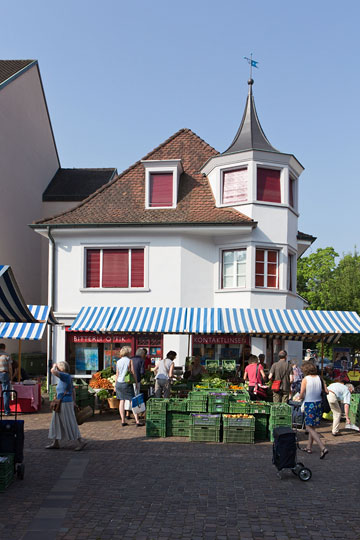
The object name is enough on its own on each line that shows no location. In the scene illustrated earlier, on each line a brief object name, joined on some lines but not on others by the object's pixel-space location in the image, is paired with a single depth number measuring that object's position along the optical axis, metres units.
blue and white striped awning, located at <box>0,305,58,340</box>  17.62
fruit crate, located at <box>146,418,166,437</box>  12.91
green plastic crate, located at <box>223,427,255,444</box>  12.26
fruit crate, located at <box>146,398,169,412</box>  12.92
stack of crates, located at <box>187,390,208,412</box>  12.98
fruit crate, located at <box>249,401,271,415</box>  12.69
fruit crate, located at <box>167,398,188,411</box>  12.95
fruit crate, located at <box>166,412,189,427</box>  12.99
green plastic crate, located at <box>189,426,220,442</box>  12.40
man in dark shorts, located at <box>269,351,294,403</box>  14.70
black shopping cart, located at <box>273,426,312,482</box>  8.98
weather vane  25.53
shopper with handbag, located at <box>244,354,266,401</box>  15.05
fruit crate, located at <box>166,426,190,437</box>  12.96
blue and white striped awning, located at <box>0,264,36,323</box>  9.83
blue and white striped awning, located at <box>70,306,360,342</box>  16.69
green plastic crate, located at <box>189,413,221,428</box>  12.38
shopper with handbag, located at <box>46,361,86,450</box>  11.20
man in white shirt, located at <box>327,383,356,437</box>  13.62
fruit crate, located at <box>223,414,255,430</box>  12.23
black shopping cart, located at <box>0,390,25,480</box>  8.91
